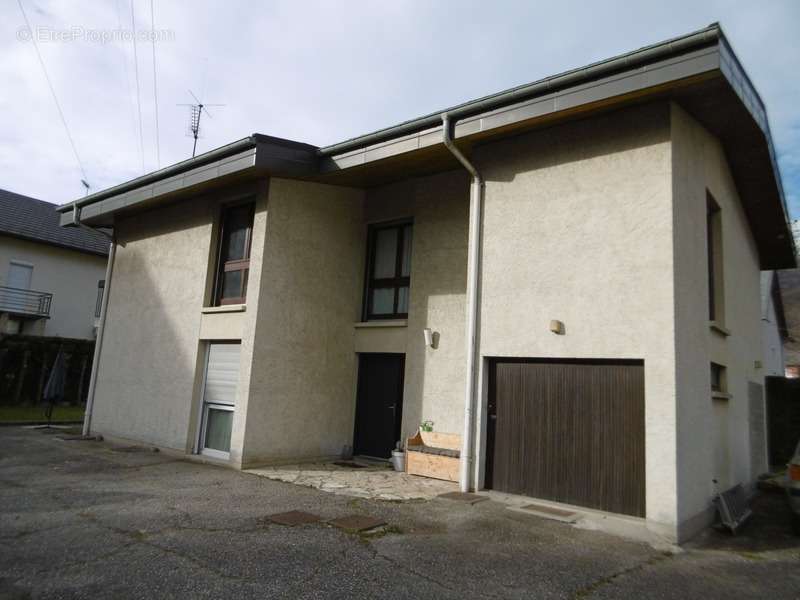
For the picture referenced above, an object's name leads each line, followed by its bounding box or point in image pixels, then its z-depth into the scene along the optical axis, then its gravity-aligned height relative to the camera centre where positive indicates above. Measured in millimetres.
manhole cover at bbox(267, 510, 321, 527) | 6055 -1603
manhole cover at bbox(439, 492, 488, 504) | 7454 -1529
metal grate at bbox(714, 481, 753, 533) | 6918 -1413
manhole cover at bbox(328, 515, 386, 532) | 5902 -1576
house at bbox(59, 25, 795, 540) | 6805 +1511
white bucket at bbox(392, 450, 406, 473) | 9547 -1386
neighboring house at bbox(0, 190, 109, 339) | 23984 +3919
